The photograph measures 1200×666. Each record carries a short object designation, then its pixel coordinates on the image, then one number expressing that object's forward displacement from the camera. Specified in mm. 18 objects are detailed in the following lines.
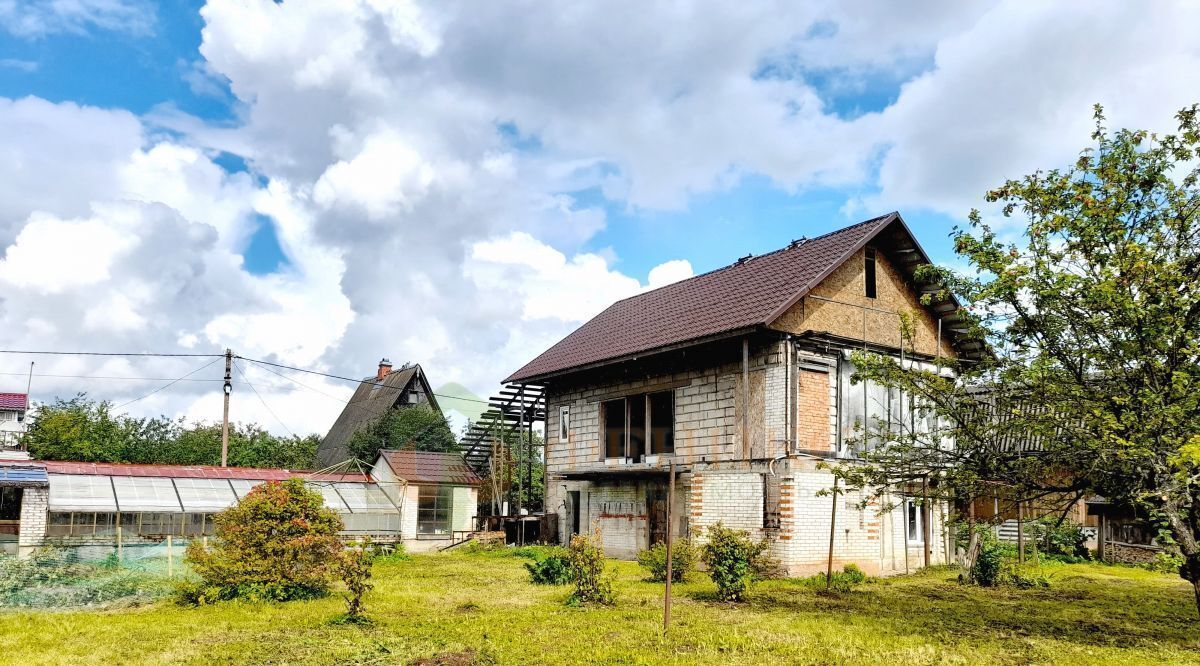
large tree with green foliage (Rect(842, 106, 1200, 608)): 11188
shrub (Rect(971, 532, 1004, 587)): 18766
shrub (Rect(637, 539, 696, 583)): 18344
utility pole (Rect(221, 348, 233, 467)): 30625
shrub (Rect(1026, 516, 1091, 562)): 25562
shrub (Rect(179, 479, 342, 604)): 14758
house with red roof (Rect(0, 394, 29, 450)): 59844
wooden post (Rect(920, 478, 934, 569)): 22942
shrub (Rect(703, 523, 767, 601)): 15336
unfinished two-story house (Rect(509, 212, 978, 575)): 20250
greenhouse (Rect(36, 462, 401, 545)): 21547
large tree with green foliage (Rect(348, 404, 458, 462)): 39125
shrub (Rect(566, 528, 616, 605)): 14547
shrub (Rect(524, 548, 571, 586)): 18172
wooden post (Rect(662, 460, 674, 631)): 11820
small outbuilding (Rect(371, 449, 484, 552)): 28578
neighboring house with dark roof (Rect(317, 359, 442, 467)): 44844
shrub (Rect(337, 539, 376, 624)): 12773
